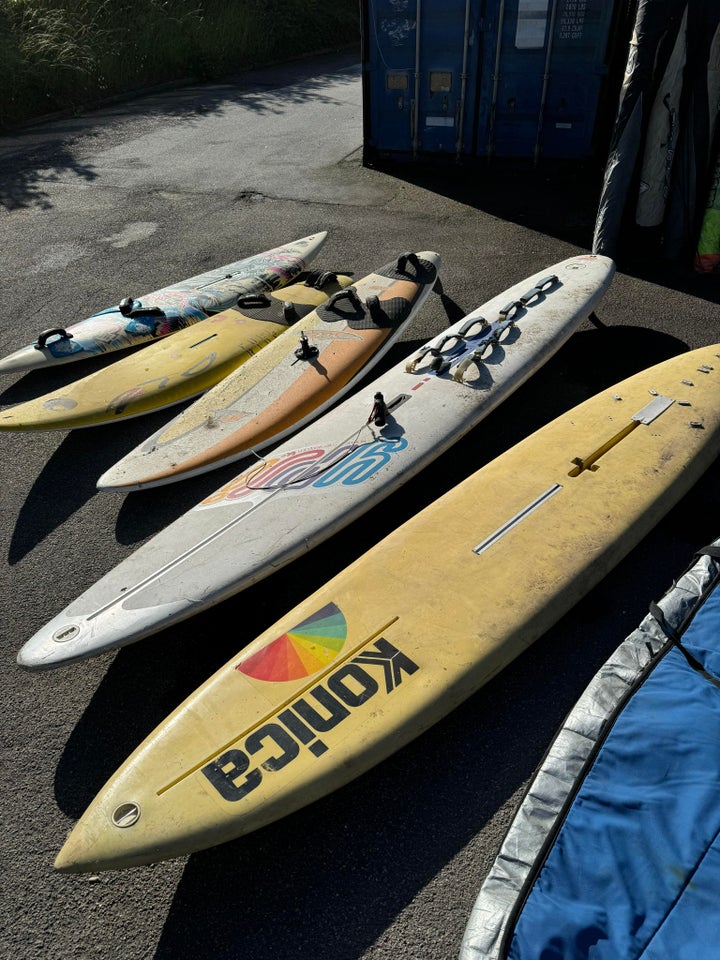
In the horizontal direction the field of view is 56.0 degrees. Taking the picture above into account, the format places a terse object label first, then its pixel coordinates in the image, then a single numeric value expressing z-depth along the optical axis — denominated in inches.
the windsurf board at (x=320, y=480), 151.5
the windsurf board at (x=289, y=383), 202.8
